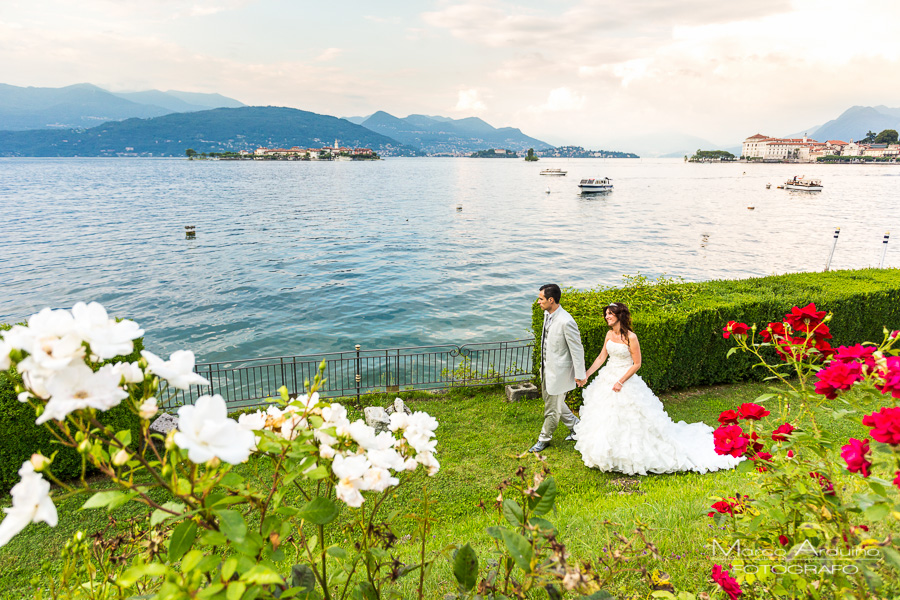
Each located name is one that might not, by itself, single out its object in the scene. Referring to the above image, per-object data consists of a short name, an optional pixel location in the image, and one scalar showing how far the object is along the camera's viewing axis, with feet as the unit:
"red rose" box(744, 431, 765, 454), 9.53
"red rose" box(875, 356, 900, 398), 6.52
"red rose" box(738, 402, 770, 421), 9.62
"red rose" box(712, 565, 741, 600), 8.60
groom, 24.50
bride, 24.31
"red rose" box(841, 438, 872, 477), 6.35
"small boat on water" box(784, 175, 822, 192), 263.49
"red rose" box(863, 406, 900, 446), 5.86
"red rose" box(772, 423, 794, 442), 8.97
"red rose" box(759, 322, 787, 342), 10.35
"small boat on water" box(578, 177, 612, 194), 253.24
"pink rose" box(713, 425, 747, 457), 9.50
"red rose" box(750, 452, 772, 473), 9.39
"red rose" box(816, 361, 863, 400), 7.35
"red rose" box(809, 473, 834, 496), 8.80
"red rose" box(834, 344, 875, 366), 7.70
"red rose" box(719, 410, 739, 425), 10.07
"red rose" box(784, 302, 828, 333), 10.01
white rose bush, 4.50
